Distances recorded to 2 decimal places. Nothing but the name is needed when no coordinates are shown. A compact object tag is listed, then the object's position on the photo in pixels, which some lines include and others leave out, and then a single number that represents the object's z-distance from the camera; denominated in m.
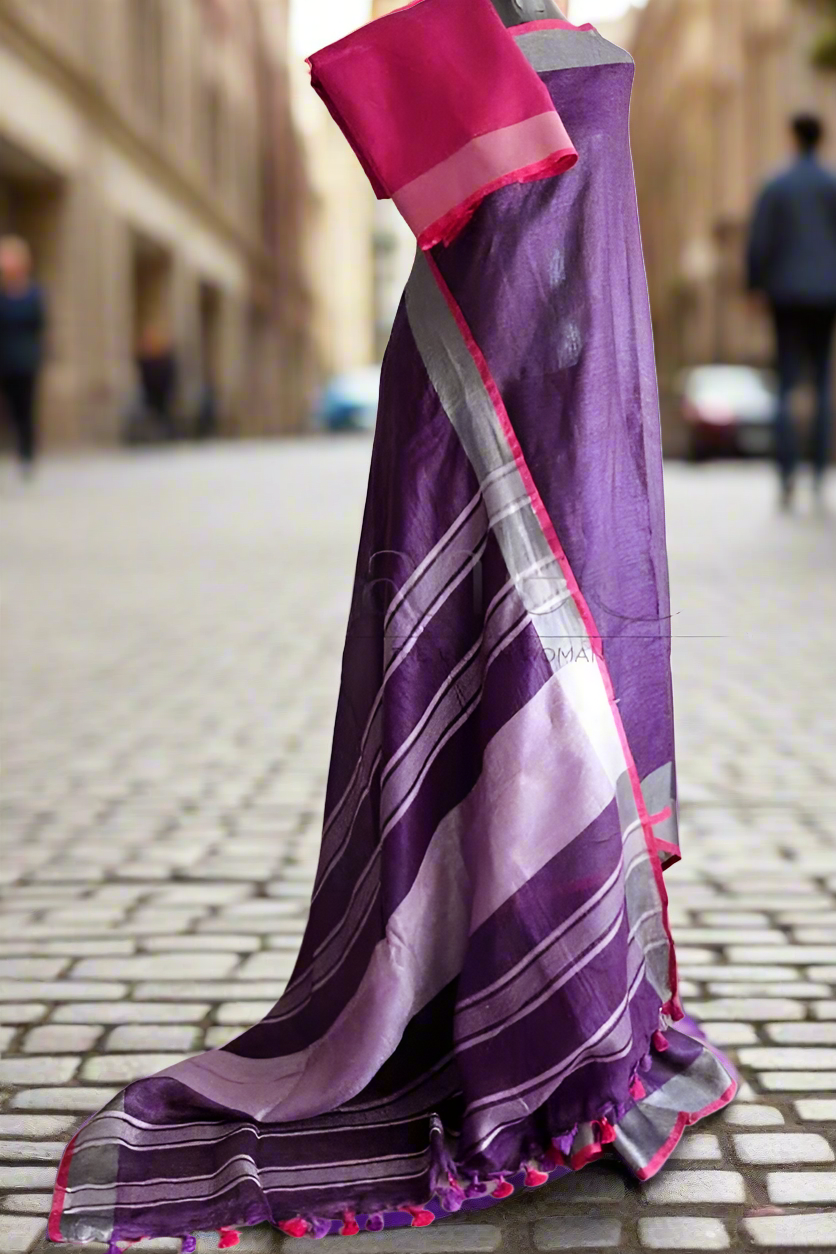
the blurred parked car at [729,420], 19.62
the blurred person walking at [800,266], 10.01
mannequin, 1.88
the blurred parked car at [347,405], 35.00
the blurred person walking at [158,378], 25.91
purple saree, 1.86
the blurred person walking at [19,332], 14.59
